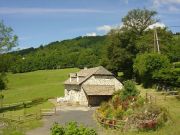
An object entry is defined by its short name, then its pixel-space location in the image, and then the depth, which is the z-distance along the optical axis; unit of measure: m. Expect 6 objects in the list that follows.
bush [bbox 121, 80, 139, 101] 33.05
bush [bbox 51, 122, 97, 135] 16.93
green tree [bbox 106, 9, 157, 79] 50.11
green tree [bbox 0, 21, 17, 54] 44.81
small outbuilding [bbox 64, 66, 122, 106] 40.99
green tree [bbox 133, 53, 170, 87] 38.12
